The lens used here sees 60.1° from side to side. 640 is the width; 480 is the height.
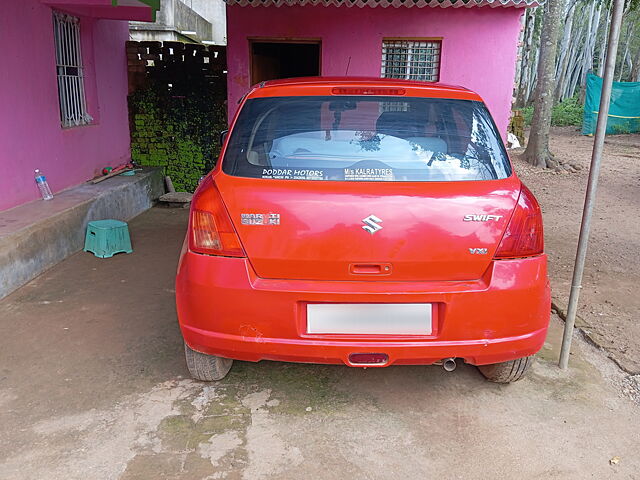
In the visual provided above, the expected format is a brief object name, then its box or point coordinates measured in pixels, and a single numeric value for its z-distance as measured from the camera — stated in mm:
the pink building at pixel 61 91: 5301
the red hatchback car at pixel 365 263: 2379
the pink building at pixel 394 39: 7887
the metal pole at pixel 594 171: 2951
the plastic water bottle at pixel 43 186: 5741
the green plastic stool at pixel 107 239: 5434
